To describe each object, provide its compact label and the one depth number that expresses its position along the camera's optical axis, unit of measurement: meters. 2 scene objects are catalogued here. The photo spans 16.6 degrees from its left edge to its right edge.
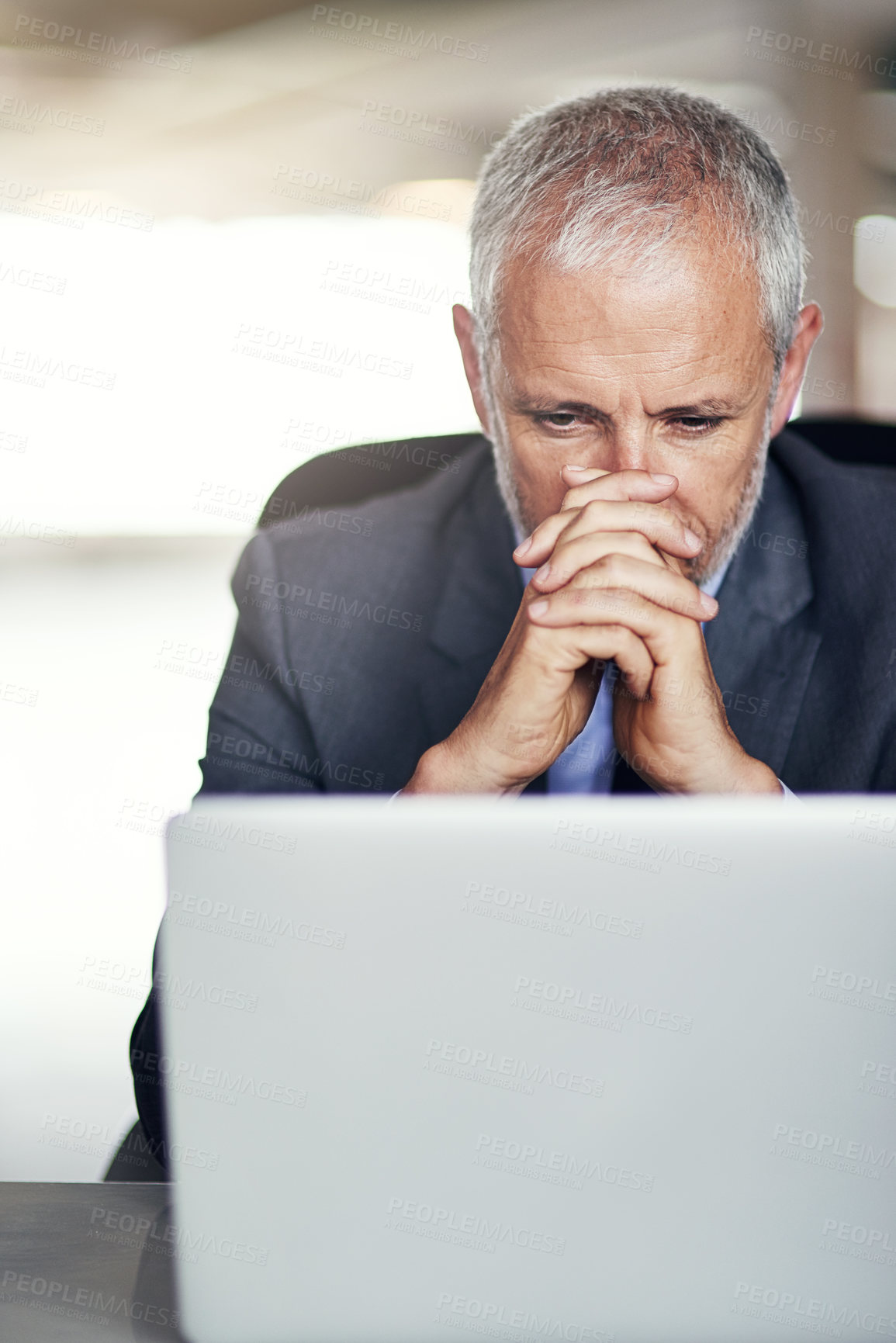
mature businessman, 1.29
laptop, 0.92
